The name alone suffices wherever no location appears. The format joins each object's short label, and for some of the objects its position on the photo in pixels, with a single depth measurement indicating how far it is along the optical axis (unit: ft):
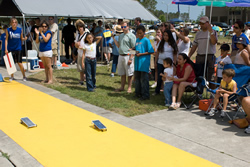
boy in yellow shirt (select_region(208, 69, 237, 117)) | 18.67
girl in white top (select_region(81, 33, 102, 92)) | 26.27
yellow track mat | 13.25
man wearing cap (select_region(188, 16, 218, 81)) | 22.22
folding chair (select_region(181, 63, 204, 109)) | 21.31
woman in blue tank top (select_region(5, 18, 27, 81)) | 29.58
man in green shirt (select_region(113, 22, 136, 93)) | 24.62
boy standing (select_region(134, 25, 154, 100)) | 23.12
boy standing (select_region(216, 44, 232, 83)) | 22.03
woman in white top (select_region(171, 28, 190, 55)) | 24.50
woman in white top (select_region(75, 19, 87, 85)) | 27.76
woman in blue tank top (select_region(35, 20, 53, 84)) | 28.58
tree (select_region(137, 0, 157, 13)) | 265.13
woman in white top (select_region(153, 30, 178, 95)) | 23.30
